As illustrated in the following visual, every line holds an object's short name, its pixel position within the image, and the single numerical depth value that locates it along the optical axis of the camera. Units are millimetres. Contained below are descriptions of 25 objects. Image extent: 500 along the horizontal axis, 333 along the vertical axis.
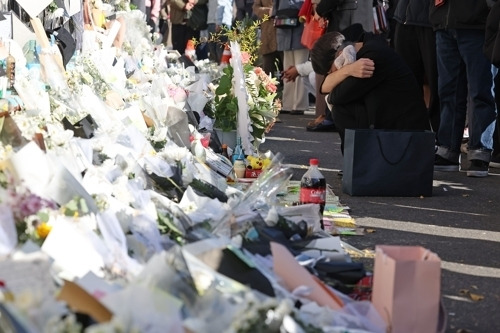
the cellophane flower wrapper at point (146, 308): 4156
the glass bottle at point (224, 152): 10979
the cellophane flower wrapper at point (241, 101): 11304
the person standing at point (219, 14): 20728
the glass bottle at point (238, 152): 10598
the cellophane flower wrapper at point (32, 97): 7989
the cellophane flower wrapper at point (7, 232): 5074
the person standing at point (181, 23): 21401
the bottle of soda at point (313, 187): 8406
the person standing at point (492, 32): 9866
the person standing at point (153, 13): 23076
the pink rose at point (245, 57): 12350
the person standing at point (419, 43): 12328
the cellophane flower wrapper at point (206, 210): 6392
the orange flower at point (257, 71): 12684
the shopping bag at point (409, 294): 5221
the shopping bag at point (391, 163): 10064
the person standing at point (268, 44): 18069
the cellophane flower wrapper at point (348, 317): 4971
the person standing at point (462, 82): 11037
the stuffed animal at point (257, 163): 10159
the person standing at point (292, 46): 17068
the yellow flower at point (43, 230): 5304
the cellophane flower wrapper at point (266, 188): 7755
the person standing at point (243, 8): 24233
